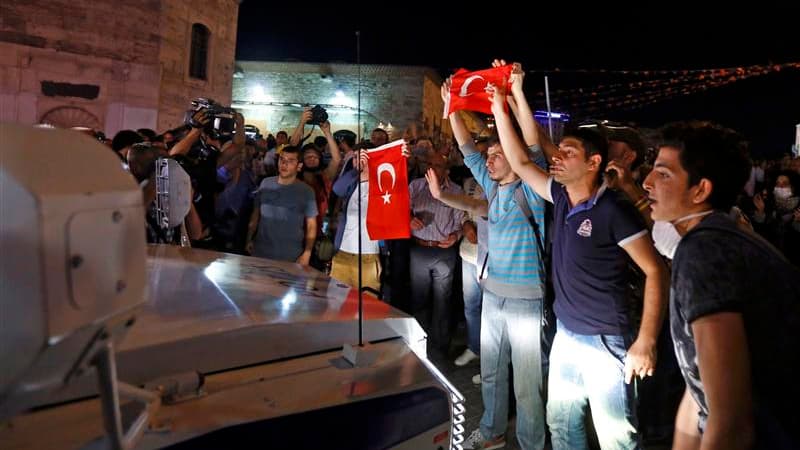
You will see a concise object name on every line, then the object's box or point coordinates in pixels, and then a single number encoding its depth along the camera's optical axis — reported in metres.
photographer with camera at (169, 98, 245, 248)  5.05
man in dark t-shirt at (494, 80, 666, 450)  2.66
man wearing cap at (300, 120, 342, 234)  6.30
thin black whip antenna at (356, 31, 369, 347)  1.78
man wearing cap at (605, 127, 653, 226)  3.45
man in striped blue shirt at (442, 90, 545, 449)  3.37
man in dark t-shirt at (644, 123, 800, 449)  1.45
